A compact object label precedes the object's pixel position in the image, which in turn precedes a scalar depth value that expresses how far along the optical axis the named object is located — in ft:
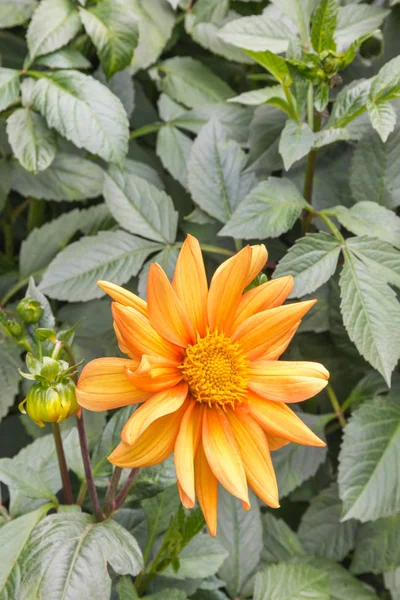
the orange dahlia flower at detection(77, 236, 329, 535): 2.04
